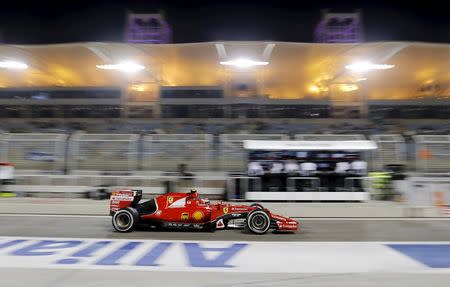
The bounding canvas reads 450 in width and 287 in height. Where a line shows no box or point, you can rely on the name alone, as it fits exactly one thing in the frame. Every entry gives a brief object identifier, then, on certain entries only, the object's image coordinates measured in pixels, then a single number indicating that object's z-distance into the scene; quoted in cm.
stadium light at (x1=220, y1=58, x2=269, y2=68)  2295
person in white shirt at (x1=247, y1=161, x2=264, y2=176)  1238
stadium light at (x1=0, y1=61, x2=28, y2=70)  2509
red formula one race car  832
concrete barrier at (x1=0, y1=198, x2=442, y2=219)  1105
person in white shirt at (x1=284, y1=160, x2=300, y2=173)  1240
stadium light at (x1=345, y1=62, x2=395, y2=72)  2356
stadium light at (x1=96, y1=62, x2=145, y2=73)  2402
